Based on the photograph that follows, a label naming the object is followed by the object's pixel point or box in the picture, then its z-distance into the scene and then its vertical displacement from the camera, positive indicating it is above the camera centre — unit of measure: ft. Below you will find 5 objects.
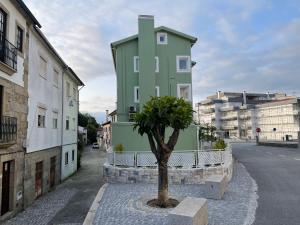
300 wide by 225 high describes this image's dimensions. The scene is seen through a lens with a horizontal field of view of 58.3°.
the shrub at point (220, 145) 56.24 -2.57
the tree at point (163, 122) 34.30 +1.50
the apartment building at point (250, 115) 223.71 +17.95
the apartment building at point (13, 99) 35.29 +5.26
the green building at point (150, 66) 74.74 +19.62
